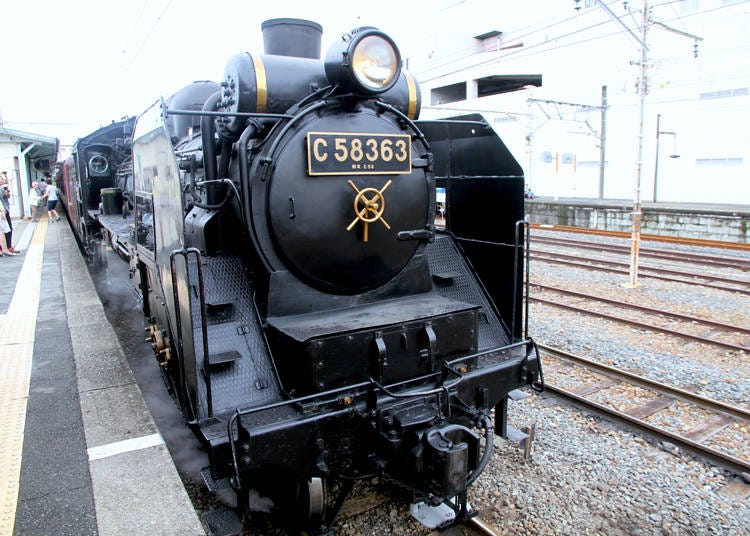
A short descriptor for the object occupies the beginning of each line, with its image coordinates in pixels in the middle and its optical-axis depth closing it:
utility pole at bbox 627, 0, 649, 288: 9.34
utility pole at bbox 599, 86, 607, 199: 24.43
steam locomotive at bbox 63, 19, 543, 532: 2.74
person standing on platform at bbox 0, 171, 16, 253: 12.49
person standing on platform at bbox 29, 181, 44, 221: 20.48
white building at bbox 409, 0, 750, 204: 20.61
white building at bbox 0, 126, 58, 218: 19.98
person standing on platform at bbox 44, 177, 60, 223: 21.06
